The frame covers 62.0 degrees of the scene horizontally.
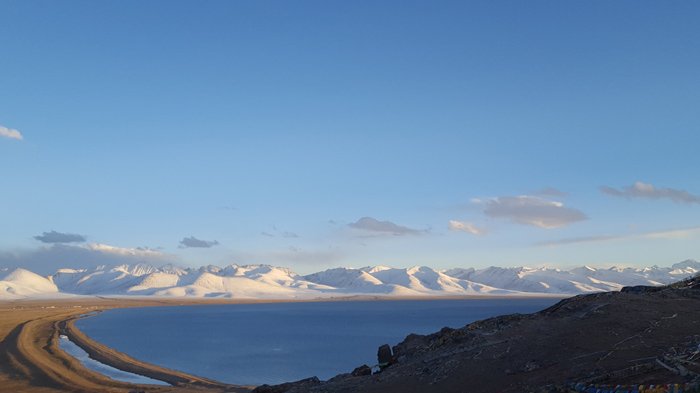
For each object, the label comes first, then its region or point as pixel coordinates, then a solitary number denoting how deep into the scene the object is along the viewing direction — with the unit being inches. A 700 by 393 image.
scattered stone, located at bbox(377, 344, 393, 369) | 928.2
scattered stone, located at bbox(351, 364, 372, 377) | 895.7
